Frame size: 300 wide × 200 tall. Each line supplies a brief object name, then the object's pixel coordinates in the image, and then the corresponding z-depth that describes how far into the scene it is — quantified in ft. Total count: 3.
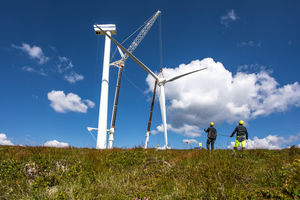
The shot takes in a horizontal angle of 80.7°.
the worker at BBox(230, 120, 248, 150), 41.75
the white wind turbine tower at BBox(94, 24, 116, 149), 69.72
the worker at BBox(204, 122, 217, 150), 47.98
